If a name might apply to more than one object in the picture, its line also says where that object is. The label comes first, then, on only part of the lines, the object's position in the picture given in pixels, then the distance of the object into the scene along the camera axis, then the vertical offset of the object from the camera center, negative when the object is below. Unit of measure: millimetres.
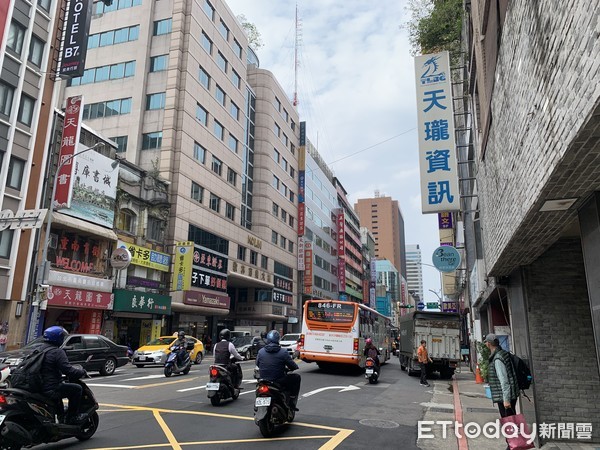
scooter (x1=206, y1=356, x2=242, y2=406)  10609 -1348
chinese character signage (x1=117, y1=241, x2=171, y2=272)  29527 +4540
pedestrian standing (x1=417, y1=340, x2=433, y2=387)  17875 -1167
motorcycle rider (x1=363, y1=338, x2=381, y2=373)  17297 -916
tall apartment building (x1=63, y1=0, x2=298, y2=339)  36625 +16937
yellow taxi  22109 -1340
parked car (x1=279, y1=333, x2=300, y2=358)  29659 -929
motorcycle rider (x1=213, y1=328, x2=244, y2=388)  11383 -696
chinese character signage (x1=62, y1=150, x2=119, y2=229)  25016 +7611
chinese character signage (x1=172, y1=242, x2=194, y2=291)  32938 +4245
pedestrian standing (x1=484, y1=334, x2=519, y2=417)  6879 -738
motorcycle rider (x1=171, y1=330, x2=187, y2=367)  17531 -869
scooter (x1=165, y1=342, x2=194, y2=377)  17319 -1420
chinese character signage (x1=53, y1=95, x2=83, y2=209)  23109 +8975
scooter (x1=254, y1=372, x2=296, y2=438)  7676 -1343
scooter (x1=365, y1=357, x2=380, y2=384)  17000 -1480
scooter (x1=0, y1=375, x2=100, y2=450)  5680 -1247
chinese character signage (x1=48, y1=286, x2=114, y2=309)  22859 +1395
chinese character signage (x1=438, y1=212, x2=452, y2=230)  38812 +8990
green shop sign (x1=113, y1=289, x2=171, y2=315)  27562 +1466
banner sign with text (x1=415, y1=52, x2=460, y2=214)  14609 +6258
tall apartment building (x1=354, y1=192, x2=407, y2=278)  170500 +39415
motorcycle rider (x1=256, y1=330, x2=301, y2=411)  8258 -674
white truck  21000 -424
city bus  19250 -217
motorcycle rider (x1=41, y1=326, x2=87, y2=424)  6410 -708
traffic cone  18730 -1975
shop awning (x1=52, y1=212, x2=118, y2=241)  23422 +5226
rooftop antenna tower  72500 +36007
